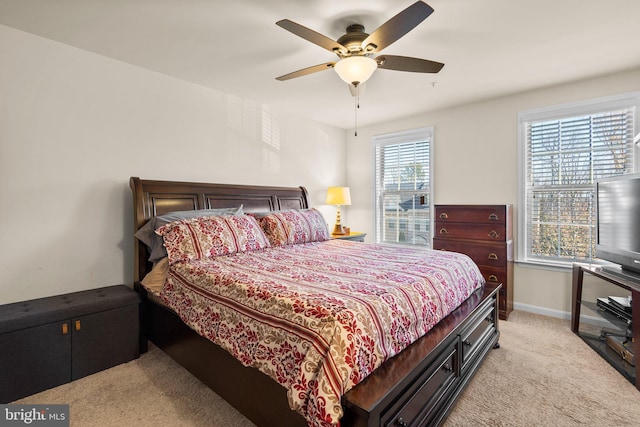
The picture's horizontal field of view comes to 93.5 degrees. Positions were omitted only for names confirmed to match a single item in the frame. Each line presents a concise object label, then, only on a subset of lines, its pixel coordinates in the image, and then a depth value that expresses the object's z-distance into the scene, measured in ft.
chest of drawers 10.53
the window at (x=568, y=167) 9.68
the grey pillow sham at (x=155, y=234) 8.06
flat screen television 7.77
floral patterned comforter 3.86
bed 4.01
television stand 6.62
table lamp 14.60
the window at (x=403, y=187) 14.19
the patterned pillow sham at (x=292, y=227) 9.95
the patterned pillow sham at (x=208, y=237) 7.52
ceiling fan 5.67
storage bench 6.17
